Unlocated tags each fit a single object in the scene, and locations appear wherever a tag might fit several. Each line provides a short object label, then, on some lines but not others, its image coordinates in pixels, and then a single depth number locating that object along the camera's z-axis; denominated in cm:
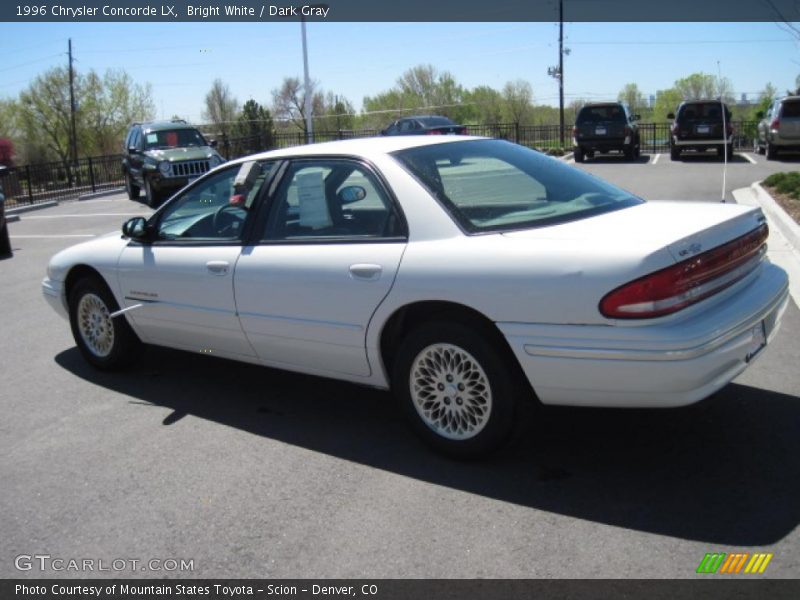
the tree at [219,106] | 6444
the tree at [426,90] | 6662
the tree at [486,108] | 6250
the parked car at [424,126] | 2469
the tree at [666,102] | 7544
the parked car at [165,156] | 1753
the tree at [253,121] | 4628
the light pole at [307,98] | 3312
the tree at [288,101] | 6256
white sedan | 347
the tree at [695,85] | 7376
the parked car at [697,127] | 2316
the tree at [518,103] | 6225
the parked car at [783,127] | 2141
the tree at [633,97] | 7511
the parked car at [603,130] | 2372
